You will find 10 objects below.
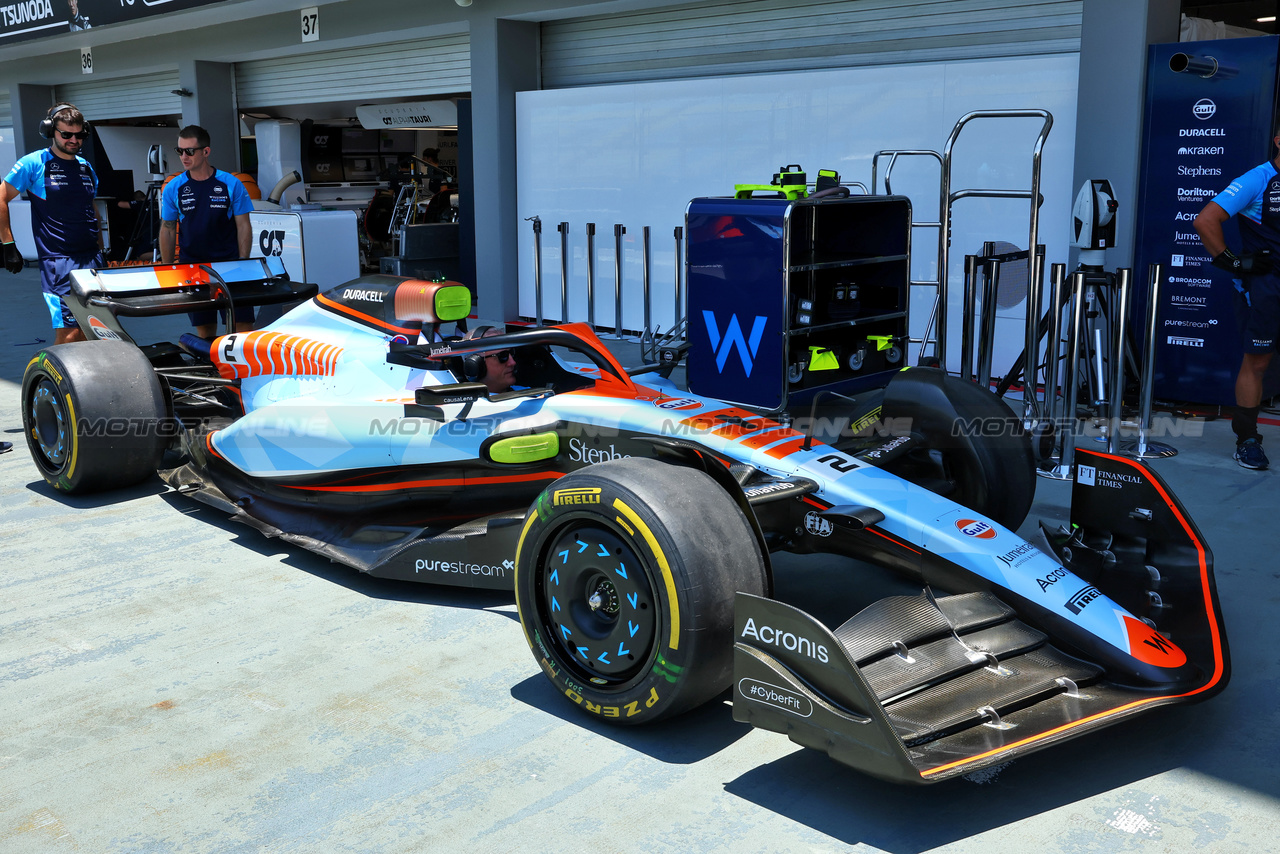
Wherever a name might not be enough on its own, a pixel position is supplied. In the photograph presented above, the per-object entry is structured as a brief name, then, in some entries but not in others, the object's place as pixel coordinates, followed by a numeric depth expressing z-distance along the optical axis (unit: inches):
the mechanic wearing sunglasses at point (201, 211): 262.1
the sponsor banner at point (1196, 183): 242.7
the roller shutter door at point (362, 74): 453.4
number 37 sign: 478.6
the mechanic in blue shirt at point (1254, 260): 210.5
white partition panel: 286.0
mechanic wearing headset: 250.4
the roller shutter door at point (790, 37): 294.5
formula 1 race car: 100.6
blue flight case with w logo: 225.6
